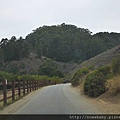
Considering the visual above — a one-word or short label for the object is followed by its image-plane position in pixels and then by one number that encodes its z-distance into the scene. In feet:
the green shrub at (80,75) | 142.82
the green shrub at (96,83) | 75.20
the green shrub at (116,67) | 79.04
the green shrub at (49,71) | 357.53
